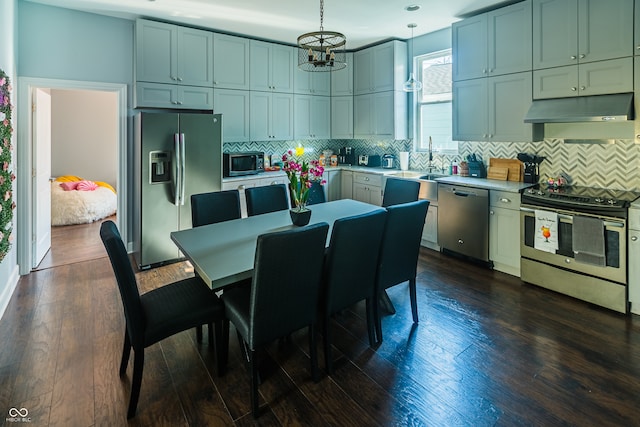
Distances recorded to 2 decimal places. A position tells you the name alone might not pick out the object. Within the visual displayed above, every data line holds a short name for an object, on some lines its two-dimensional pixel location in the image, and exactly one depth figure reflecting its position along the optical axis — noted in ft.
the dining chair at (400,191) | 11.46
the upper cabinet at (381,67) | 17.28
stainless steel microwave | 16.06
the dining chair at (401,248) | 8.48
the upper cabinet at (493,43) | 12.43
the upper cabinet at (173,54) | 13.98
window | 16.48
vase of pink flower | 9.11
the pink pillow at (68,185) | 20.80
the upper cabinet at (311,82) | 18.45
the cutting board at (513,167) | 13.84
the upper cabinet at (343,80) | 19.31
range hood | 10.24
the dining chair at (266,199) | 11.00
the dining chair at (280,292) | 6.04
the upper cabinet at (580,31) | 10.27
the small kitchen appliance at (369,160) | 19.31
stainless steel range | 9.86
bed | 19.54
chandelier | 9.22
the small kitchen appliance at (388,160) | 18.76
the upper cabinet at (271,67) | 16.85
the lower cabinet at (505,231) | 12.35
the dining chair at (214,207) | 9.77
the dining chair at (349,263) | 7.32
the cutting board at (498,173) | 14.15
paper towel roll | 17.99
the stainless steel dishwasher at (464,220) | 13.16
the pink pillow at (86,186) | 21.11
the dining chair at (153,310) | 6.15
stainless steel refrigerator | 13.26
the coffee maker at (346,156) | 20.86
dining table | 6.38
